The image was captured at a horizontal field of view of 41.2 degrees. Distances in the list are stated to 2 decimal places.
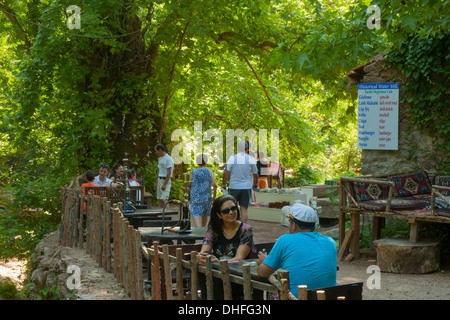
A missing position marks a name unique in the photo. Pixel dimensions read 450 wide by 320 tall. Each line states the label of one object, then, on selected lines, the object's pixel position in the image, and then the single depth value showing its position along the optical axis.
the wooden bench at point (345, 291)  3.77
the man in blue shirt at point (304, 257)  4.38
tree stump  7.84
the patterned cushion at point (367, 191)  8.78
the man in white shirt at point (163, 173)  11.87
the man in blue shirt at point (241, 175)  10.43
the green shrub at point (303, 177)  20.34
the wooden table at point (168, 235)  6.69
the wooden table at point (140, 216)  8.83
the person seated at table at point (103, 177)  10.59
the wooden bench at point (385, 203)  7.99
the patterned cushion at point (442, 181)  8.95
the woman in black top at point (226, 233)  5.54
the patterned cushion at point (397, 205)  8.37
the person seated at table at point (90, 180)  9.92
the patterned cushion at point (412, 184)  9.27
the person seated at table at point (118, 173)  11.24
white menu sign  9.65
